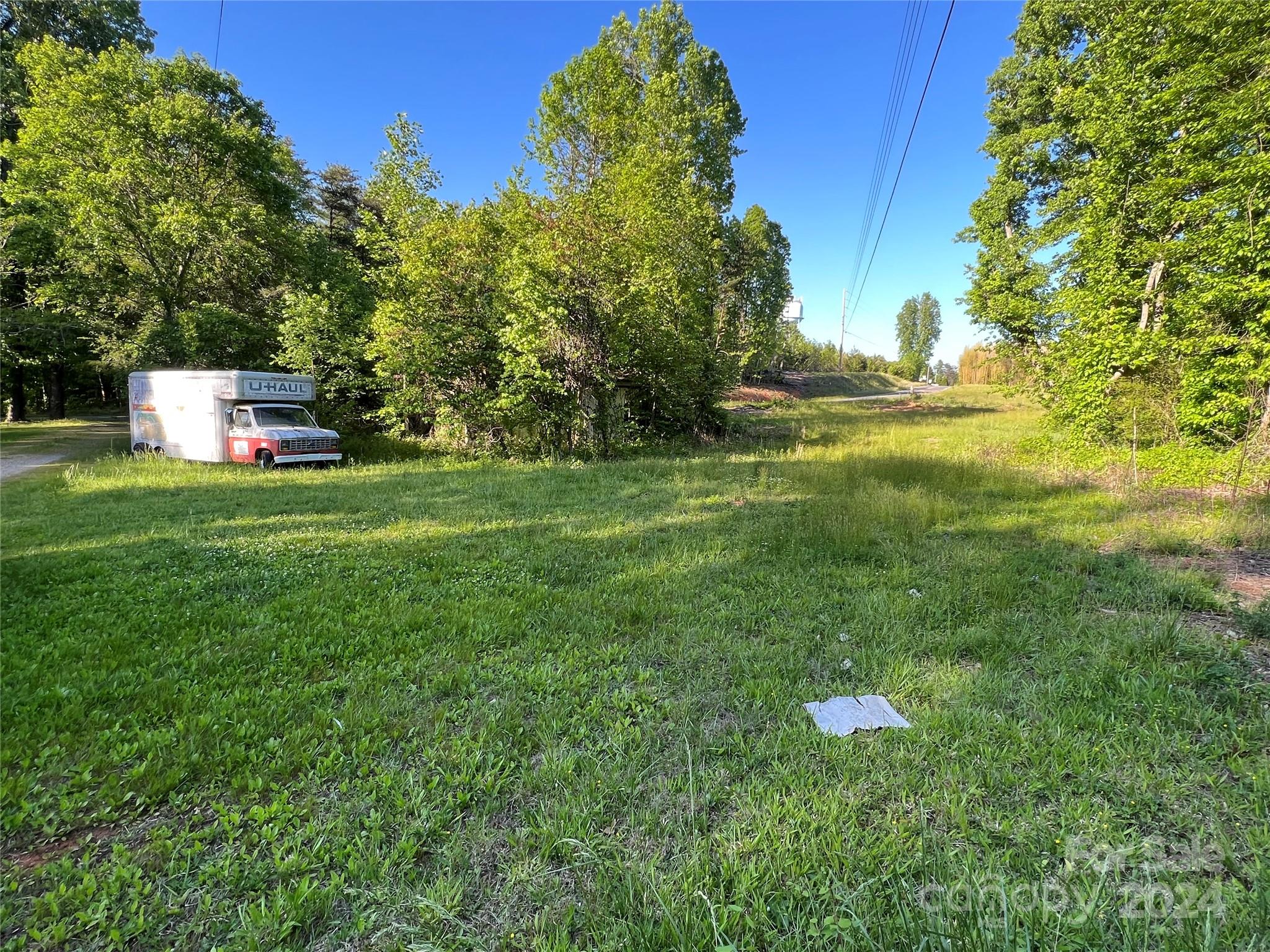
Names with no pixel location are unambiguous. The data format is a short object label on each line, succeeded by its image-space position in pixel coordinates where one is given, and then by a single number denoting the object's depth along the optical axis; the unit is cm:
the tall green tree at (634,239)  1260
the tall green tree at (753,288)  1677
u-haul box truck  1197
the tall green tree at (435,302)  1317
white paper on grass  278
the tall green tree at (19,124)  1597
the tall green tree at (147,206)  1480
